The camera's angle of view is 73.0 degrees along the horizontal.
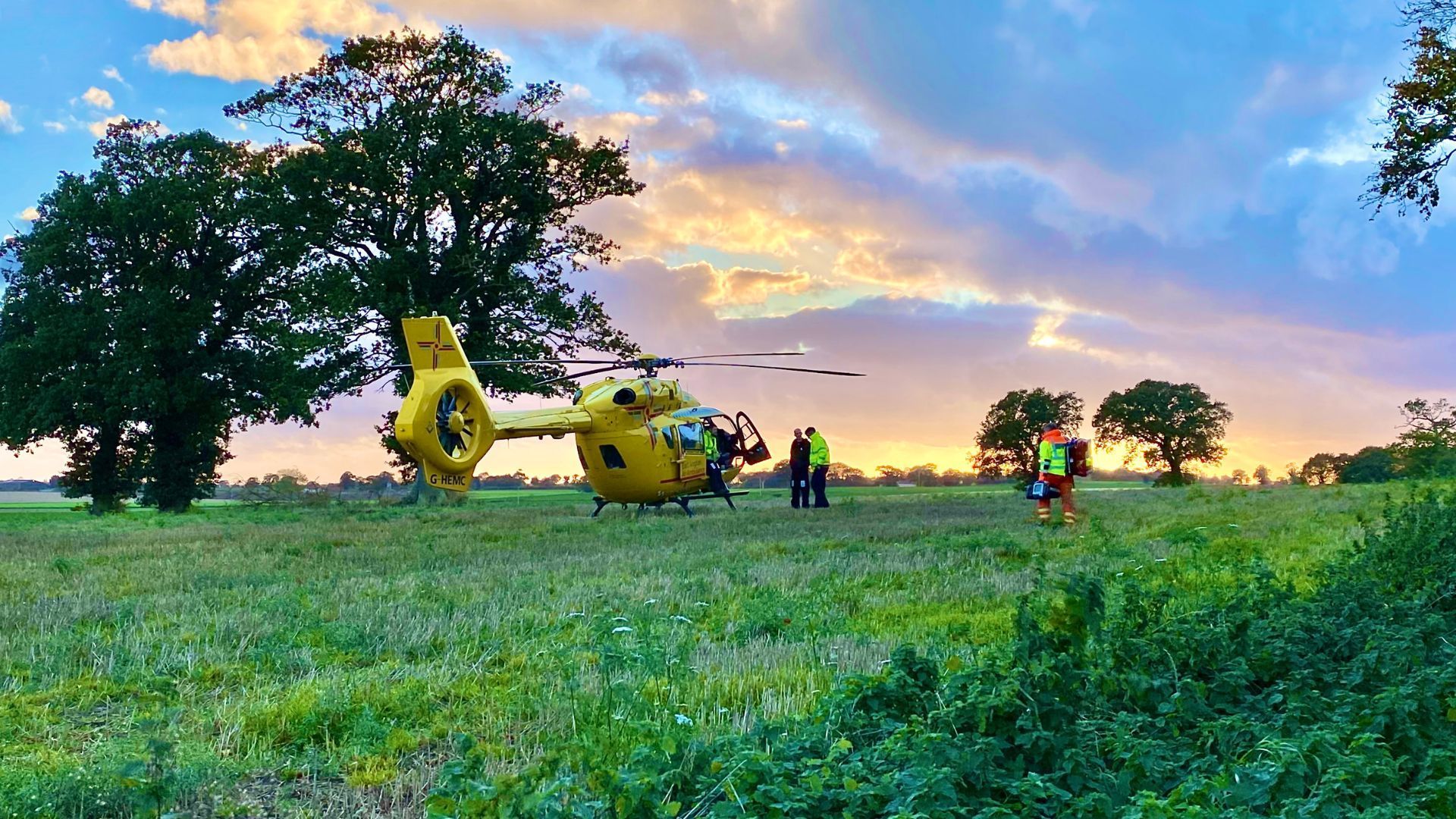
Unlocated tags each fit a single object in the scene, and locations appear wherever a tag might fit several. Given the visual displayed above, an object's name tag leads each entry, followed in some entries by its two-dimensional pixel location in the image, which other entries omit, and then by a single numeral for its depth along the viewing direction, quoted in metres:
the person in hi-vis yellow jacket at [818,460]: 27.03
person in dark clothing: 27.30
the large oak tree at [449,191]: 34.44
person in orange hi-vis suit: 18.33
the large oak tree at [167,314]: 34.34
